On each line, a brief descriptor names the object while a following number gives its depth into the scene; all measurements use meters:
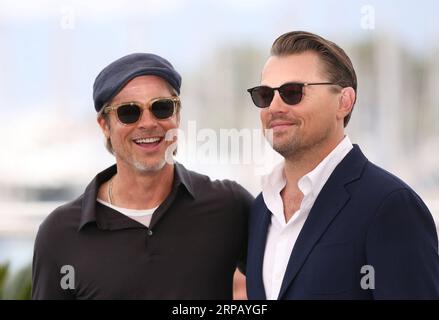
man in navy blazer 6.04
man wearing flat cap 6.27
